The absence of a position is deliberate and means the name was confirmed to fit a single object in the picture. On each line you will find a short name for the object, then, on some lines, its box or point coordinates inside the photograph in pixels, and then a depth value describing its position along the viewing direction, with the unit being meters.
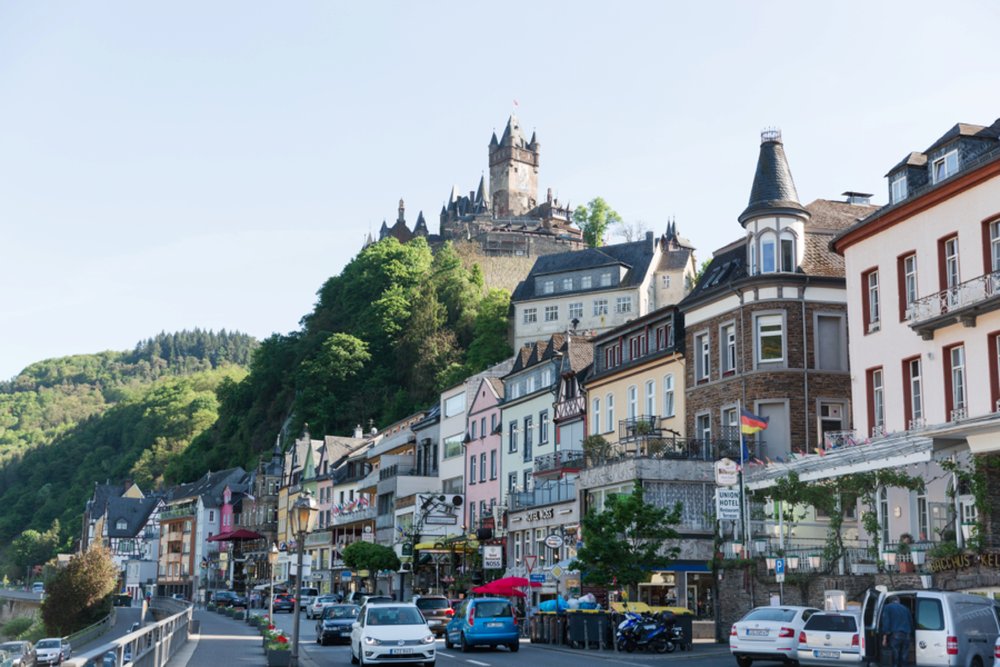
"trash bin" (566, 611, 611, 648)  33.09
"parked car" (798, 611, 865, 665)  22.94
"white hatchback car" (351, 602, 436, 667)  24.88
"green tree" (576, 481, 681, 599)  35.75
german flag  37.41
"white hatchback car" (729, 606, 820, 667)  24.70
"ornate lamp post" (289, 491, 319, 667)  23.17
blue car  32.09
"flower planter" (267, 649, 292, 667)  24.50
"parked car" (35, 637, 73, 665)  52.51
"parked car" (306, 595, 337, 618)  56.85
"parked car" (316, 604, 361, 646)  36.62
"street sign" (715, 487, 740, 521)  33.12
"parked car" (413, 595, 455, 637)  40.40
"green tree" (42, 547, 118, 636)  78.44
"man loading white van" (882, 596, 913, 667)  19.86
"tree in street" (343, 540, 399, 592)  67.12
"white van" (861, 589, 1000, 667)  19.53
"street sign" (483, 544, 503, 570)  48.72
